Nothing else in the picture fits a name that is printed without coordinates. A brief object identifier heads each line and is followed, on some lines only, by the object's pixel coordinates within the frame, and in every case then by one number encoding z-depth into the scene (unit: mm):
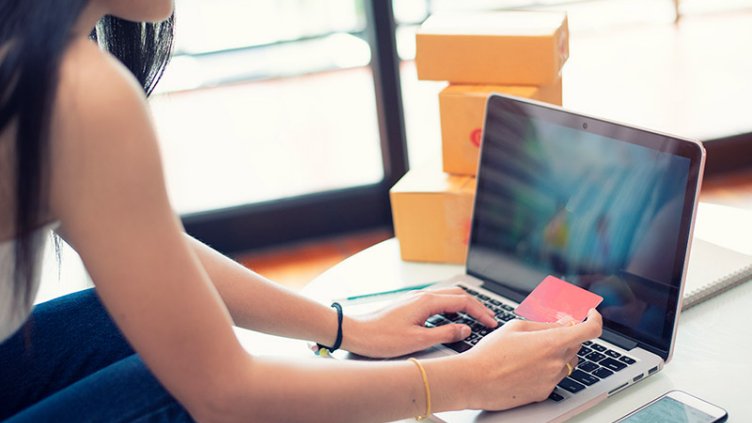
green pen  1285
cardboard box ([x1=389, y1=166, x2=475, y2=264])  1411
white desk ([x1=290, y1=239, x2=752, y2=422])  964
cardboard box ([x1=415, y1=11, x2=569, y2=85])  1423
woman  763
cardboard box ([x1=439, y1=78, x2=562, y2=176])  1434
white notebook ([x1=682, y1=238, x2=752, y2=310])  1164
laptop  998
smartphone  917
